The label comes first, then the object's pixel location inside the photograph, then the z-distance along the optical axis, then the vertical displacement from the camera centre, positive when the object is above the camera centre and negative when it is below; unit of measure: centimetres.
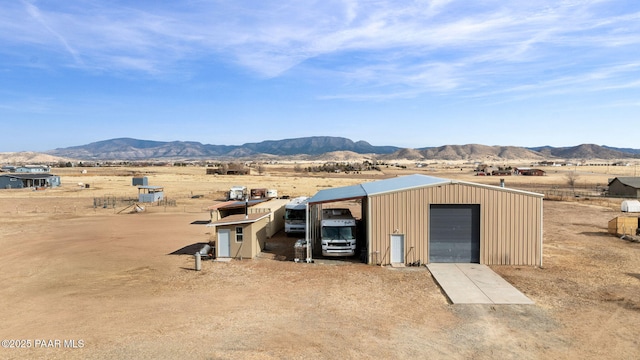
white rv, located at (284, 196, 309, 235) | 2892 -411
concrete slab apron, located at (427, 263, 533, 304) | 1570 -527
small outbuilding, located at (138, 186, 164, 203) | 5028 -435
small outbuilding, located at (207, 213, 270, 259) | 2264 -424
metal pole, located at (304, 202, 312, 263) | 2169 -440
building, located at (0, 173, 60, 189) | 6881 -313
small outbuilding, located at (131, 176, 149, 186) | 7026 -355
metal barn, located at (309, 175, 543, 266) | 2081 -334
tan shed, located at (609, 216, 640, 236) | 2861 -473
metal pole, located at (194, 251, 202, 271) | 2039 -494
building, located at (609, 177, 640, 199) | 5138 -395
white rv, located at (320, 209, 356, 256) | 2194 -410
